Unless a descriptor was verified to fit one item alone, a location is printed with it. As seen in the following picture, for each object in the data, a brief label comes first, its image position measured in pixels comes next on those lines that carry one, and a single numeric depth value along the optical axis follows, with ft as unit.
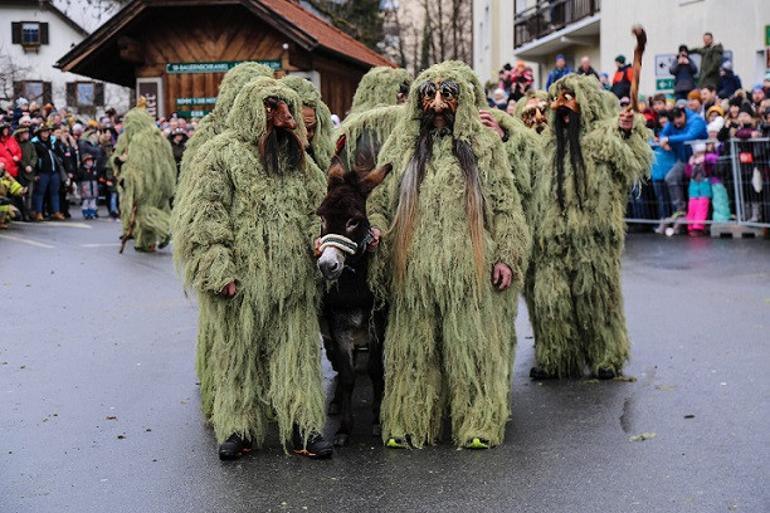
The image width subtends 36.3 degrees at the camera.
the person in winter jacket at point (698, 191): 58.54
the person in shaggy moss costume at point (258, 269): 21.20
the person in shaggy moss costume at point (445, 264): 21.58
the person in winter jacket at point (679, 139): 59.47
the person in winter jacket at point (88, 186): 81.41
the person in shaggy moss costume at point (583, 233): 27.99
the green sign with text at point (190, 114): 81.25
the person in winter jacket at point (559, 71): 71.97
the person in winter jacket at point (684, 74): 68.69
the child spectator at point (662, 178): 61.11
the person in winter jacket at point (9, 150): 73.05
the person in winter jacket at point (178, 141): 65.87
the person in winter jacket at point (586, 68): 63.32
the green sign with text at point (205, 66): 80.74
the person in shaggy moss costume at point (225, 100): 25.75
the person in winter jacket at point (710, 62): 69.10
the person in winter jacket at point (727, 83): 67.26
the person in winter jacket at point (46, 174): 76.54
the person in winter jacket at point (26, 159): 74.43
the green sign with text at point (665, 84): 72.28
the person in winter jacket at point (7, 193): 70.13
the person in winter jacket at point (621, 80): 68.95
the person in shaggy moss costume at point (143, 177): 55.31
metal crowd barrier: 55.98
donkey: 20.24
